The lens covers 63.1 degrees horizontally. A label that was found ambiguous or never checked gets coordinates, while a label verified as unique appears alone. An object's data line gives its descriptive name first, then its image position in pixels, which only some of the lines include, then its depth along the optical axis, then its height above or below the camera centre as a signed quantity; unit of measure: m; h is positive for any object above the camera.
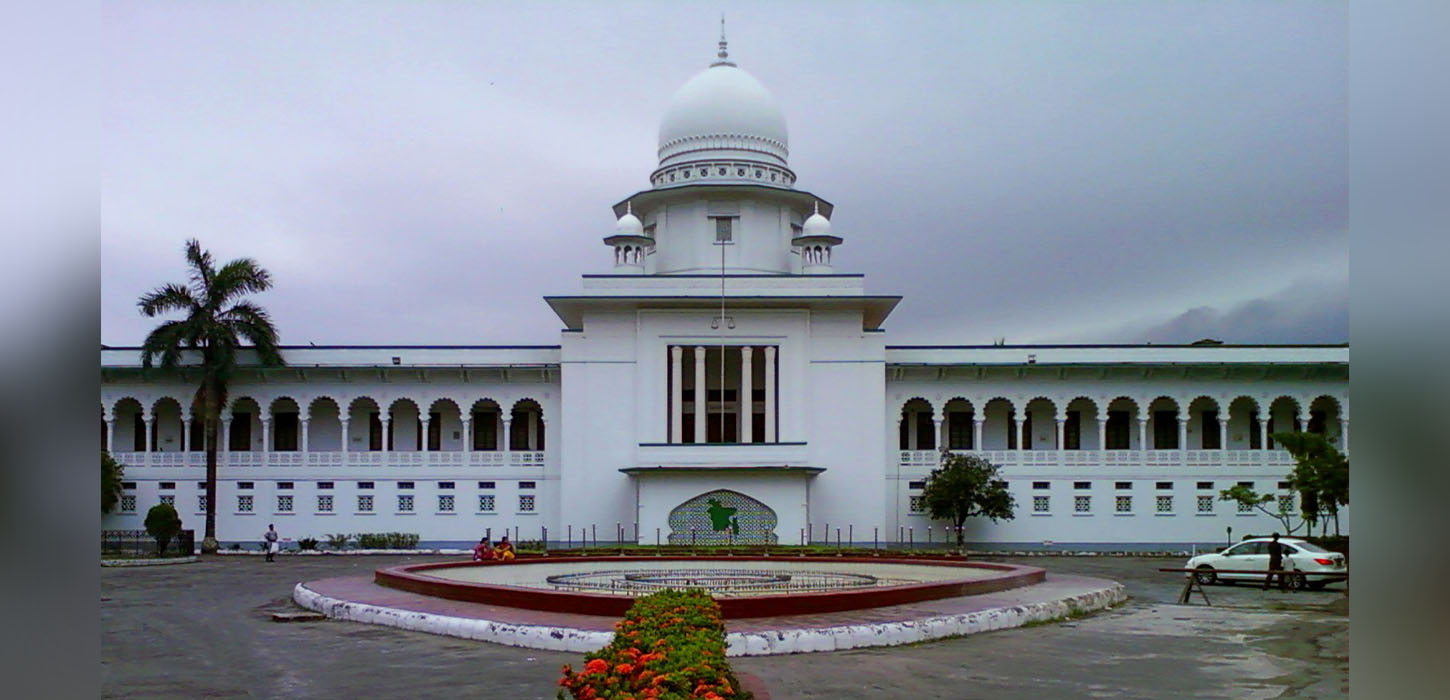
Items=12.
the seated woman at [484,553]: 27.02 -3.31
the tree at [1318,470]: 27.61 -1.59
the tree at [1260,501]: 35.28 -2.99
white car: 23.52 -3.30
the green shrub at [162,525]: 35.81 -3.44
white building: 37.03 -0.22
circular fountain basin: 14.55 -2.83
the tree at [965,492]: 36.25 -2.66
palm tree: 37.12 +2.63
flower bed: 6.28 -1.49
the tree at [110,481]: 36.62 -2.19
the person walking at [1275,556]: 22.62 -2.94
